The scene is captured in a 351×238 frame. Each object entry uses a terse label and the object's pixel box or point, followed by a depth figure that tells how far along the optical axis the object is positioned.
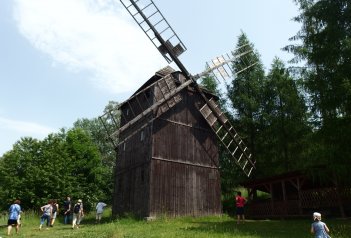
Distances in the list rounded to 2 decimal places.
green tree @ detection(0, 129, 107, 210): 36.97
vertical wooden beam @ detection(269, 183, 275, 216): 25.64
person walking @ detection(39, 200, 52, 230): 21.39
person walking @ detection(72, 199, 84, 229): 20.98
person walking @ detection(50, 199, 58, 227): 23.74
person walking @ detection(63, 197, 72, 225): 24.41
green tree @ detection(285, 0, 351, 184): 16.64
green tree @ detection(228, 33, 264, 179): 32.85
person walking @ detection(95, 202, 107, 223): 24.78
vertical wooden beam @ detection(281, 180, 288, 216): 24.45
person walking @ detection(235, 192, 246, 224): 19.72
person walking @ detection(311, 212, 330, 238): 11.31
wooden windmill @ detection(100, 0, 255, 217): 23.22
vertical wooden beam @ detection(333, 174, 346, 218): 20.67
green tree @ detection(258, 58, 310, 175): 31.19
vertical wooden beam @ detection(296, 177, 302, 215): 23.35
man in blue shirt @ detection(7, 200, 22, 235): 17.98
